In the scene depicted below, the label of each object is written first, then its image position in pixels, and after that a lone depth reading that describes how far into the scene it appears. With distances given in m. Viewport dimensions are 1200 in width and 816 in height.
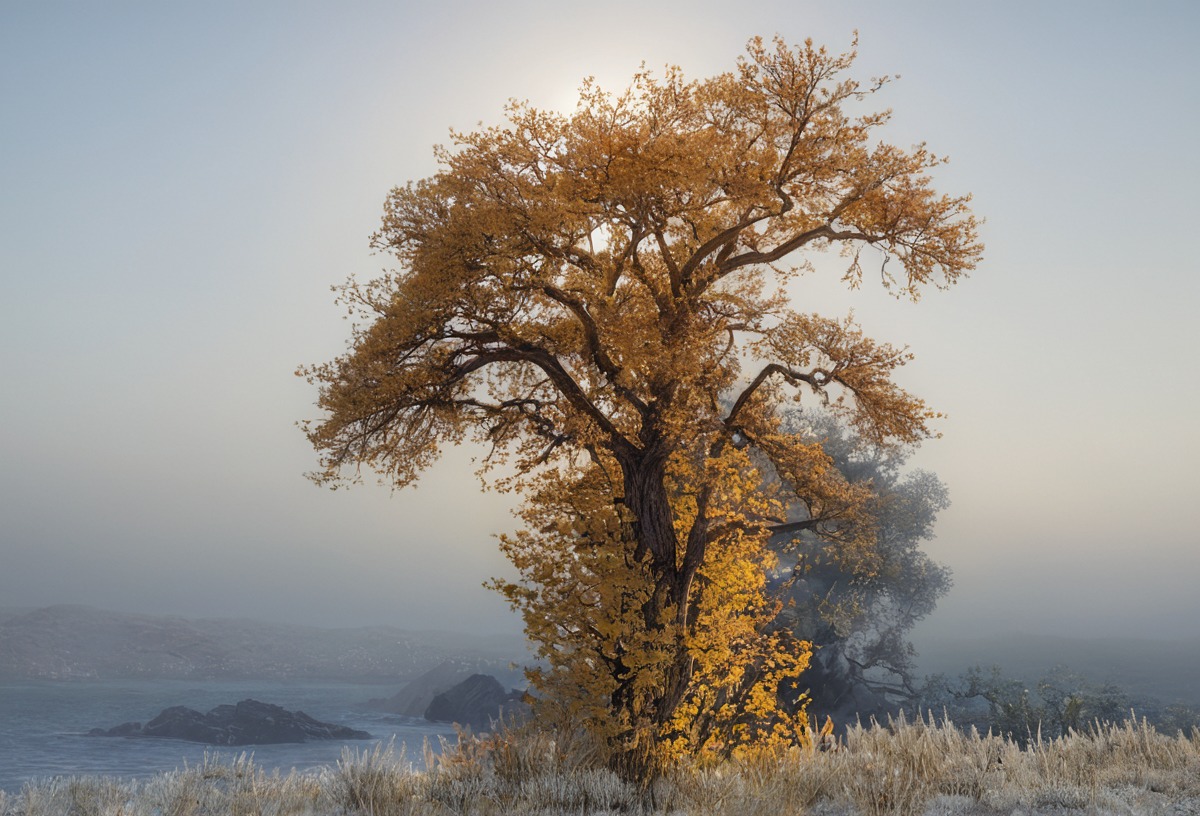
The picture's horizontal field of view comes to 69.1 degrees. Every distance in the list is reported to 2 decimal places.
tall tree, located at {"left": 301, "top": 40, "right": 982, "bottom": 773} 12.51
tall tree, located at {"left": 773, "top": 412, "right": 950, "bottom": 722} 28.06
